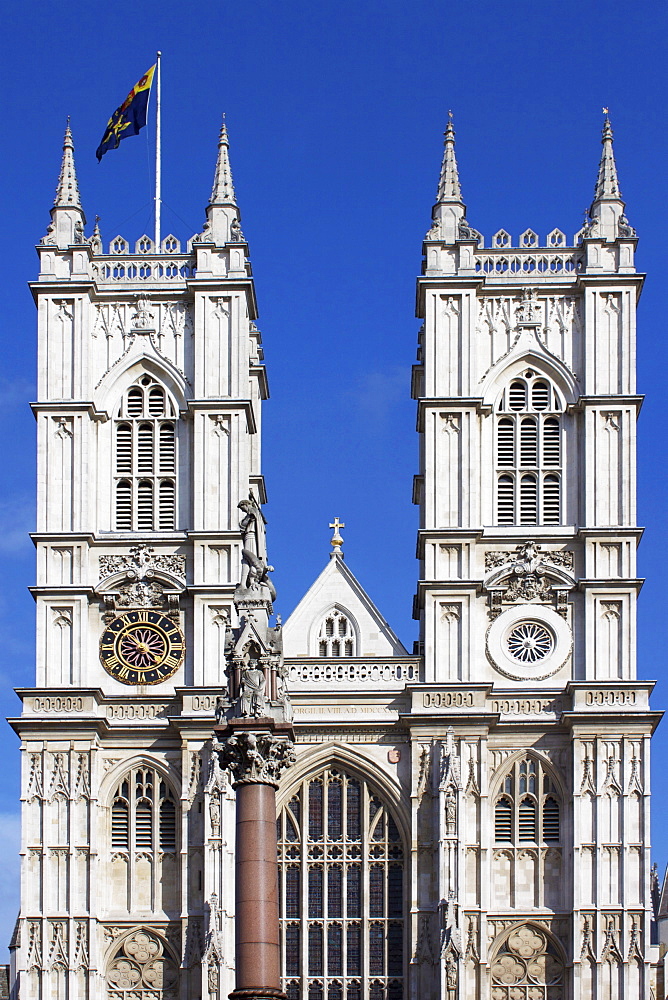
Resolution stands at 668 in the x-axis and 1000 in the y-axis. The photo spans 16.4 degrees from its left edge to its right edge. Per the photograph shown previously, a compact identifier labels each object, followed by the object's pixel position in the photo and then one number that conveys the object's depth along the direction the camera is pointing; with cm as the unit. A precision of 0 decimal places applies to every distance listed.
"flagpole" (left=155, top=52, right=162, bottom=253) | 5572
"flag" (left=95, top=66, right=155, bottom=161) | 5503
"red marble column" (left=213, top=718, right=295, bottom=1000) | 3341
